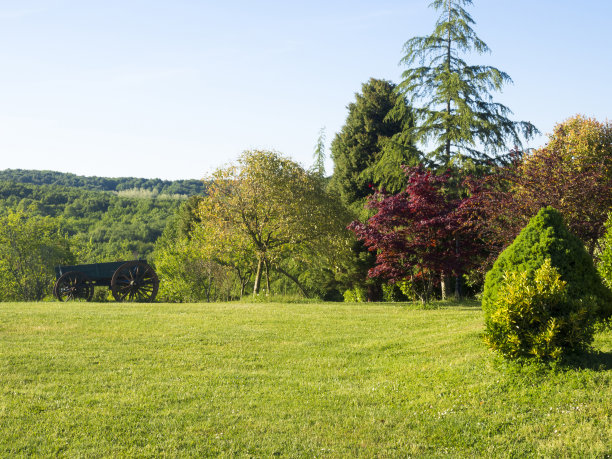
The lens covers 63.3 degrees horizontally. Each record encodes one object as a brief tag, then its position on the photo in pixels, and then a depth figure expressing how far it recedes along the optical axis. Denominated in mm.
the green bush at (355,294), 29138
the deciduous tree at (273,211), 20766
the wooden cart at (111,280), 22438
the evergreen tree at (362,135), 29516
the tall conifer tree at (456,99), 20703
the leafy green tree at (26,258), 36062
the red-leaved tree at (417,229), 16016
